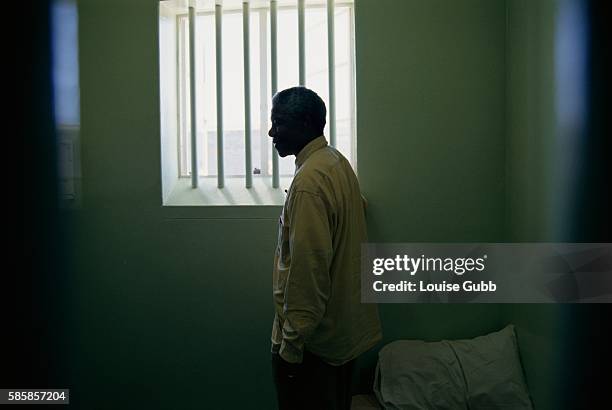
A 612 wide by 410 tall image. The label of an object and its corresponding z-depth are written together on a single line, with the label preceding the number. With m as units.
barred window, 2.08
